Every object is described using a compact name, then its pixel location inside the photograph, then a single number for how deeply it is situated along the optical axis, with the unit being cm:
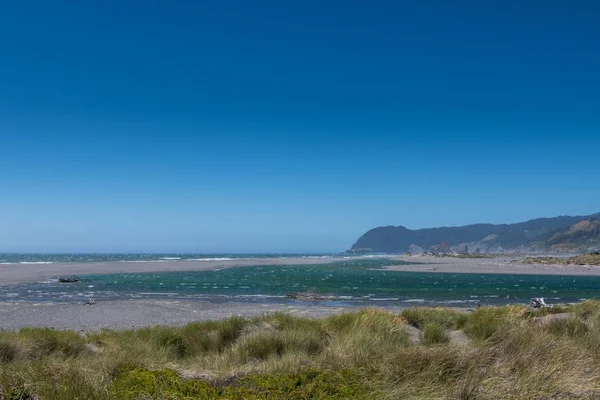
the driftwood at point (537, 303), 2055
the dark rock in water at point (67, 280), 4259
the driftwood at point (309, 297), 2989
